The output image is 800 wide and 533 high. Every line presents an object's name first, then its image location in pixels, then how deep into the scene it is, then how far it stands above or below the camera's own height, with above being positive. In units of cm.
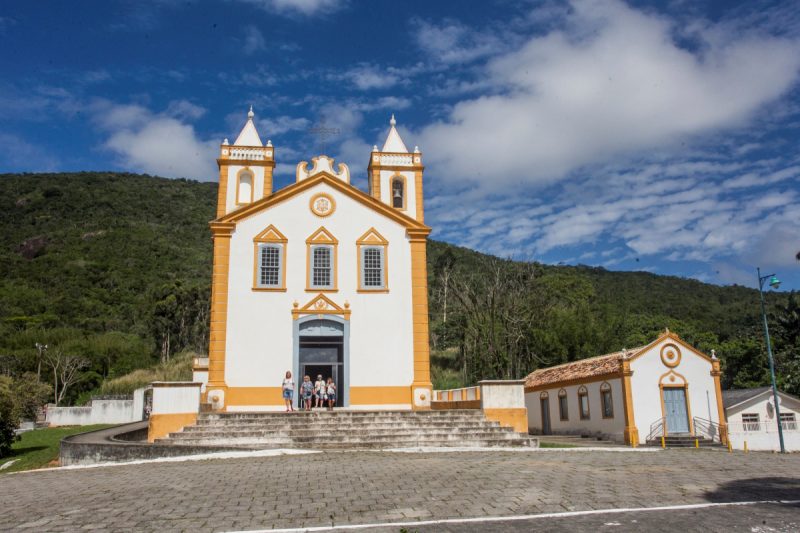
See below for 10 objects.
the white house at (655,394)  2405 -18
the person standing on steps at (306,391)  1969 +14
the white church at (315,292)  2077 +339
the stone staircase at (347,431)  1562 -89
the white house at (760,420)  2678 -137
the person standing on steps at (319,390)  1978 +17
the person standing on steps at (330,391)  1969 +12
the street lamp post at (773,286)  2249 +346
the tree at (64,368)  4456 +225
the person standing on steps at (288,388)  1906 +23
